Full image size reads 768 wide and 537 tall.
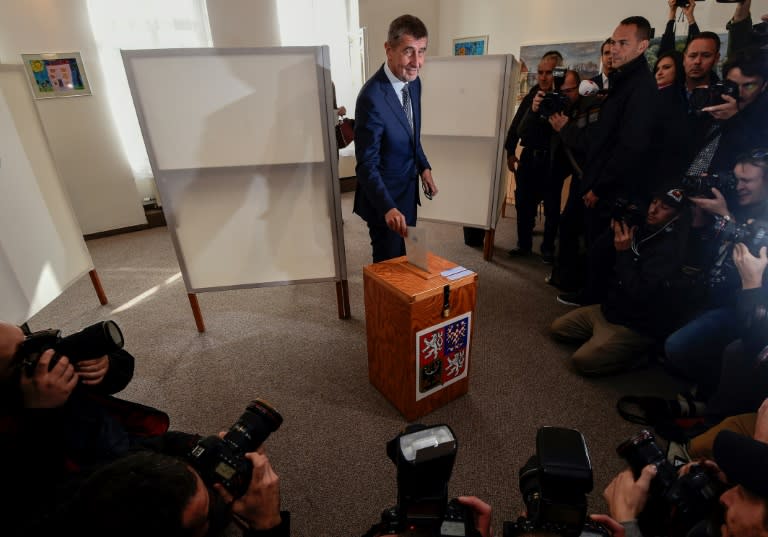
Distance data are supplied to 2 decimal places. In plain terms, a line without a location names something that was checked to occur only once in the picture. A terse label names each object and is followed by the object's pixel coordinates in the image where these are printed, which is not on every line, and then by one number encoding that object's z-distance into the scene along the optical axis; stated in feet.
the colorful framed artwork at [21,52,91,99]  11.04
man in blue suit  5.85
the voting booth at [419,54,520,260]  8.97
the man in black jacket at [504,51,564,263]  9.65
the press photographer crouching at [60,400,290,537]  1.79
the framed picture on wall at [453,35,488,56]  14.61
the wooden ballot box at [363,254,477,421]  5.03
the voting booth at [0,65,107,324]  6.93
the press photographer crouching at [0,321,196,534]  2.90
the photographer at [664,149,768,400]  5.16
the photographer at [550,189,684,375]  5.75
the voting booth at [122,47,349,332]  5.89
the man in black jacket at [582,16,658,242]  6.61
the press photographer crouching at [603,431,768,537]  2.29
